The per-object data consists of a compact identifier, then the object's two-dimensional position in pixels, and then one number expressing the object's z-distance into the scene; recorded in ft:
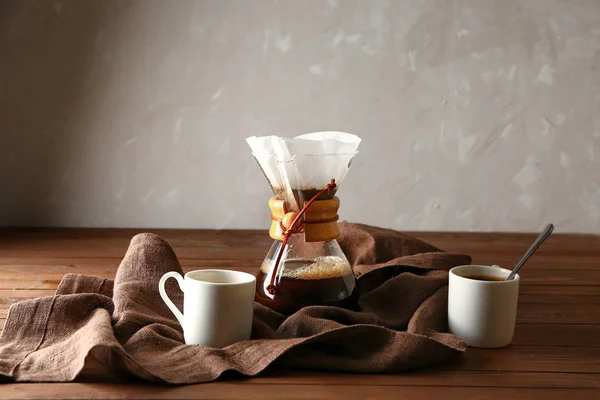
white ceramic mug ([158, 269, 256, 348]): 3.00
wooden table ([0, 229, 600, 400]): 2.72
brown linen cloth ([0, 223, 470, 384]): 2.81
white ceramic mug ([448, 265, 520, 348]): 3.21
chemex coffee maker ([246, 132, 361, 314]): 3.31
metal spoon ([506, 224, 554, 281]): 3.38
